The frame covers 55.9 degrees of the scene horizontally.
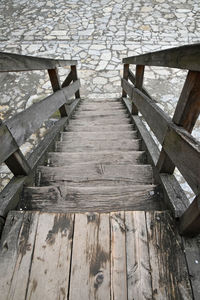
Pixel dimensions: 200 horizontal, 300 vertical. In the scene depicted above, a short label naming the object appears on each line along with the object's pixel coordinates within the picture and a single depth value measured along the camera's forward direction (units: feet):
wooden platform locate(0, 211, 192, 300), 3.14
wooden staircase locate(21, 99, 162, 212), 4.61
